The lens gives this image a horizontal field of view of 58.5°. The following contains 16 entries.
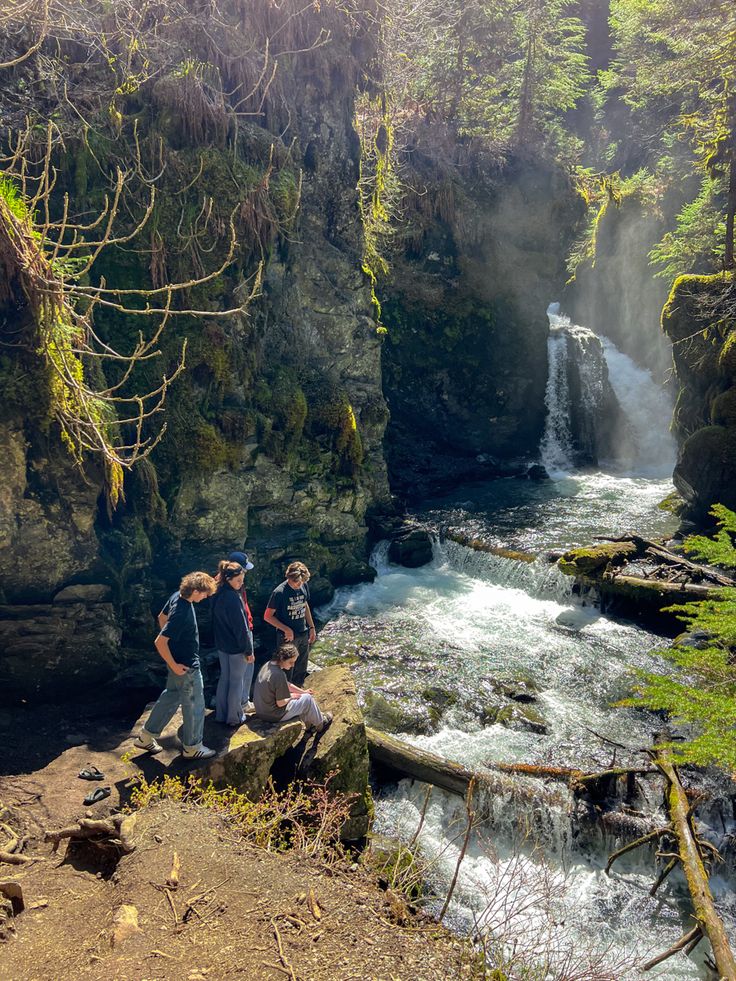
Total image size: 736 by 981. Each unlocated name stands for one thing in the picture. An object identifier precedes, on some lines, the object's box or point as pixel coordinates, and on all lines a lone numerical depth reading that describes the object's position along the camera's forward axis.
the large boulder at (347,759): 7.09
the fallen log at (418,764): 8.35
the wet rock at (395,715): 10.15
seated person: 7.02
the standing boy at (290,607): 8.06
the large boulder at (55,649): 9.18
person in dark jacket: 7.09
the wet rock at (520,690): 10.84
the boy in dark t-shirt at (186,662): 6.40
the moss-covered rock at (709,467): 16.12
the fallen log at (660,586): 13.01
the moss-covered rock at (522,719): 10.09
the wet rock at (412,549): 17.17
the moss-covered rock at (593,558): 14.34
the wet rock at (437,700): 10.52
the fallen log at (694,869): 5.25
